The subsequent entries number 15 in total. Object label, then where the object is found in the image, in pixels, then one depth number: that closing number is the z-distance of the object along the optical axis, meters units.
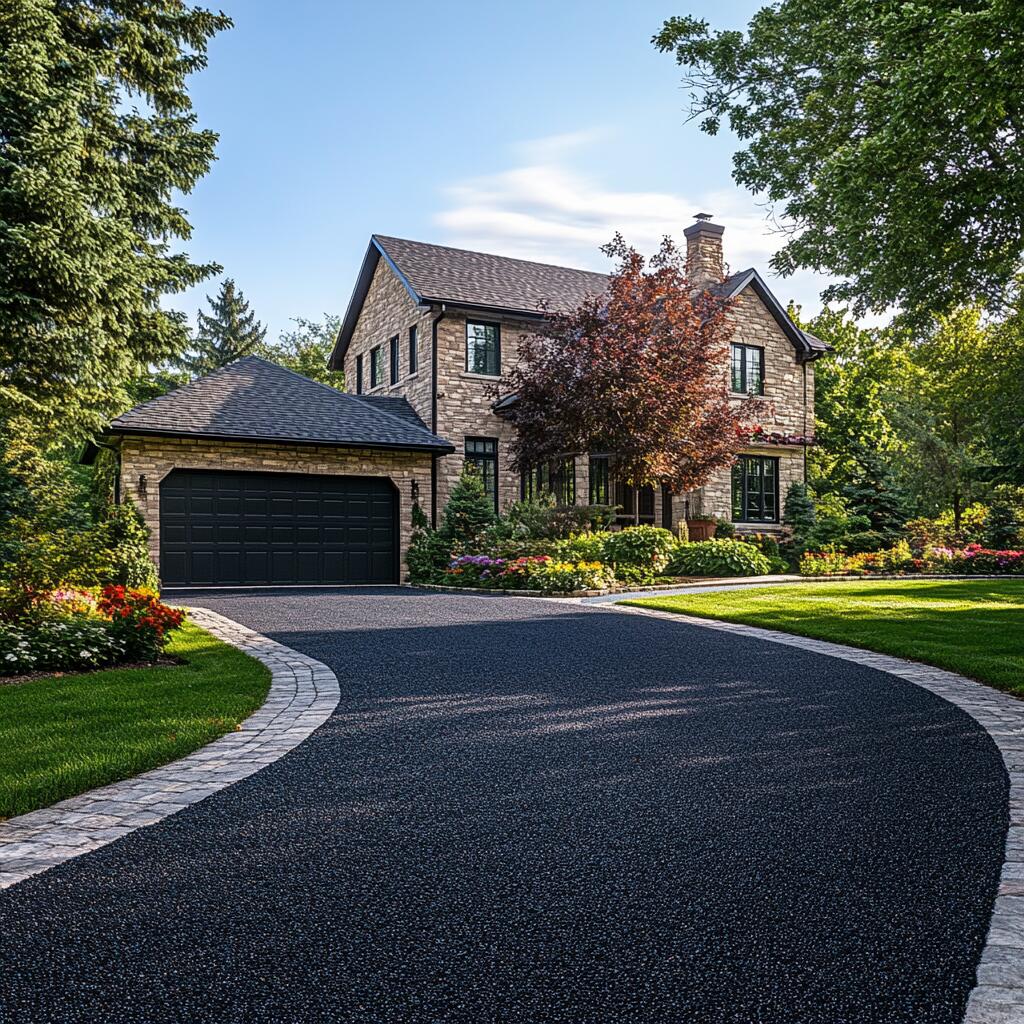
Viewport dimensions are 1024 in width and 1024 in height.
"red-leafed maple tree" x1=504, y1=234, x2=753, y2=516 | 18.12
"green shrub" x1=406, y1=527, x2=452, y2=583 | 18.70
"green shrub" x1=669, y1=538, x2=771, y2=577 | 18.31
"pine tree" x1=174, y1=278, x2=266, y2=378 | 49.22
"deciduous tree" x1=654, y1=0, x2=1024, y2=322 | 7.43
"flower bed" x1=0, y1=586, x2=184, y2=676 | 7.54
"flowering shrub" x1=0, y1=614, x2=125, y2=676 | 7.43
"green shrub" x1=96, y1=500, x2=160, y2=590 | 12.94
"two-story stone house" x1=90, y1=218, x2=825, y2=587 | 17.88
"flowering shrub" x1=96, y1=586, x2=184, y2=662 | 7.92
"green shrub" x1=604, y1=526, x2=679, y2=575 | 17.61
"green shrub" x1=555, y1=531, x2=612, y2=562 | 16.98
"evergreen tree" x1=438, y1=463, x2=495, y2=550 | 19.12
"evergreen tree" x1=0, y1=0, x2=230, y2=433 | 11.46
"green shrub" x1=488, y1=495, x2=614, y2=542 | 18.61
